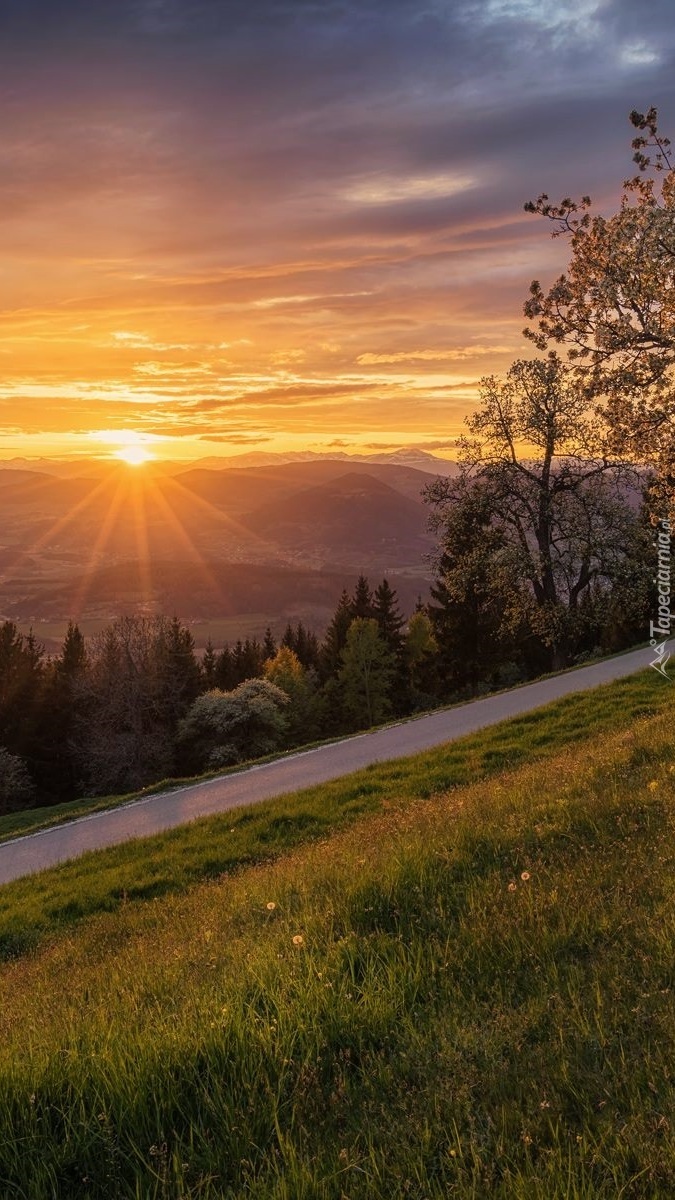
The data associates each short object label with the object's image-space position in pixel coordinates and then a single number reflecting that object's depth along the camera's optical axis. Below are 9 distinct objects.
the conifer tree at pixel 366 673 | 66.25
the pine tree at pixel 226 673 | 82.06
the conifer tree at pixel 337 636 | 82.88
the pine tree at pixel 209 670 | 80.38
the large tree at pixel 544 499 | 31.33
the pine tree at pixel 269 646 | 93.41
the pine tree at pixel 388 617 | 76.06
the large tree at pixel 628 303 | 14.30
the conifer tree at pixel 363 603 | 81.44
